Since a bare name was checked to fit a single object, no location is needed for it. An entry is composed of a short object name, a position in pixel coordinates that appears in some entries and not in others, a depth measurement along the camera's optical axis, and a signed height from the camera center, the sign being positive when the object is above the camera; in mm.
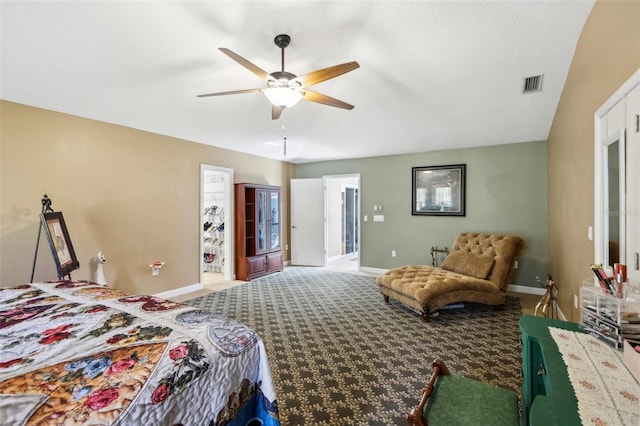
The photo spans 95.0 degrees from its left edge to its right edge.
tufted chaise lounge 3479 -860
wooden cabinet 5516 -377
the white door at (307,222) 6660 -221
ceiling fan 2016 +968
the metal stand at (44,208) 2934 +48
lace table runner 811 -556
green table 825 -567
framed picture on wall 5223 +404
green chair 1204 -850
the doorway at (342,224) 7203 -316
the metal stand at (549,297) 2610 -780
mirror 1608 +78
